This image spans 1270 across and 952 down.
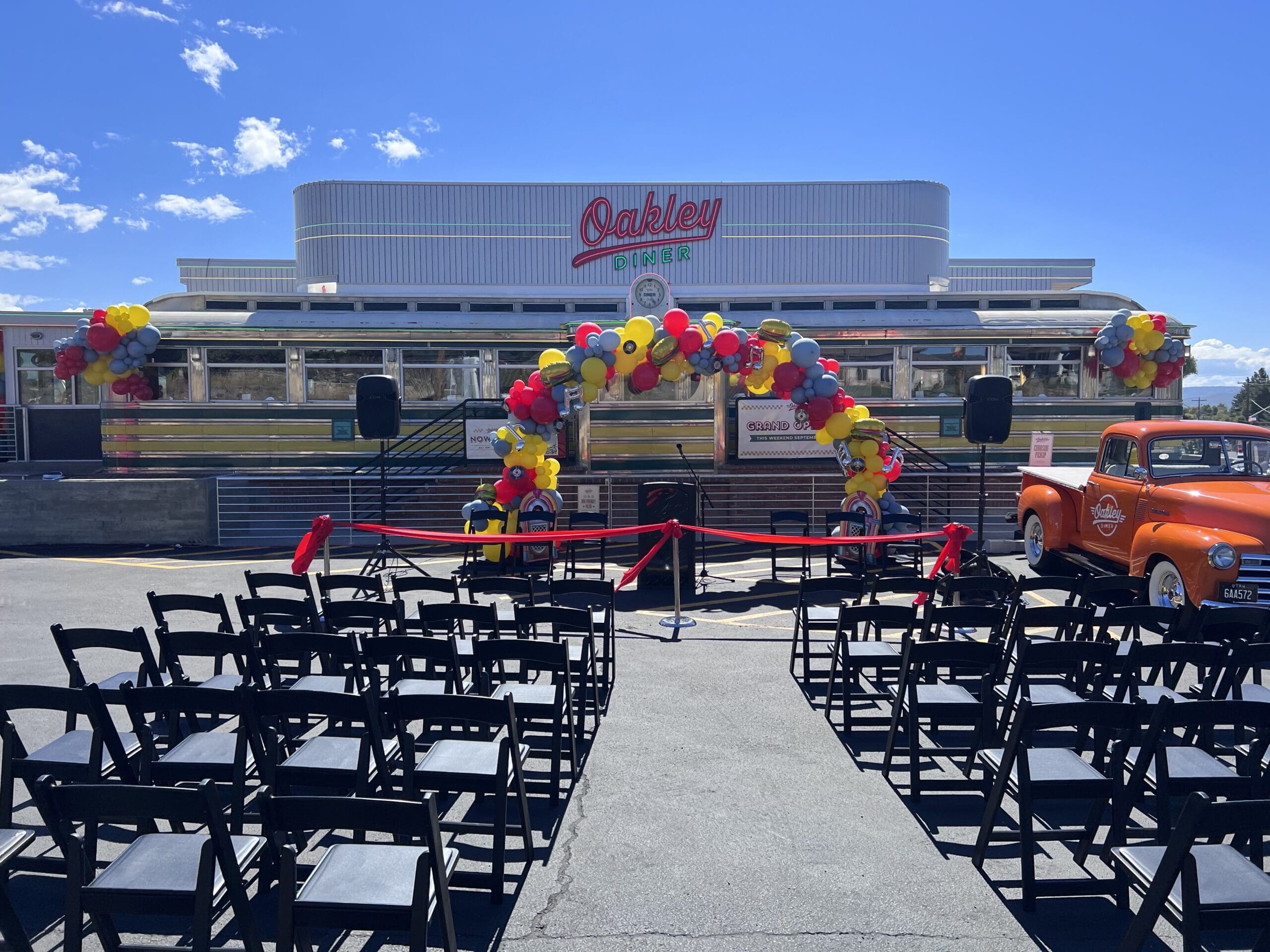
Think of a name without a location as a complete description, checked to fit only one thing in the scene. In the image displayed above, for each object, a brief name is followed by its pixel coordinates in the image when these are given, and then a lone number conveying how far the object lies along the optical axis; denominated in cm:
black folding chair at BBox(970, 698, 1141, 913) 354
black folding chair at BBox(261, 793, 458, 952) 273
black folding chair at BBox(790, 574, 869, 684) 666
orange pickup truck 765
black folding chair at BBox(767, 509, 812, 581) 1032
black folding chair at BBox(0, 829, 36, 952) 279
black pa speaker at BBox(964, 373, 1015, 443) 1016
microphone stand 1070
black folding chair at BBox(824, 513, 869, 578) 1132
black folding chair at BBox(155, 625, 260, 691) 504
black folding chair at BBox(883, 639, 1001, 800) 462
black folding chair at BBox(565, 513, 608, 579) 1021
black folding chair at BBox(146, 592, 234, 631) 603
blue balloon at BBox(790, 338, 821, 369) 1104
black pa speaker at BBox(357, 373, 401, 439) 1084
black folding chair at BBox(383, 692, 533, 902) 361
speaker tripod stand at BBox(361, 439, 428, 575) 1079
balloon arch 1090
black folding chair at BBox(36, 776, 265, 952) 275
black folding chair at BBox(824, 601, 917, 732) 560
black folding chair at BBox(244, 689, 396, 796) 369
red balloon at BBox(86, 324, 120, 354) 1338
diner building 1416
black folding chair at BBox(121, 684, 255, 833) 375
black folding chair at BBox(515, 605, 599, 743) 554
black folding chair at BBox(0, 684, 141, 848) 373
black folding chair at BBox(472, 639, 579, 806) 452
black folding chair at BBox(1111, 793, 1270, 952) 273
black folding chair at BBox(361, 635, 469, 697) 479
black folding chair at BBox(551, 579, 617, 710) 661
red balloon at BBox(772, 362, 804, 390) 1115
